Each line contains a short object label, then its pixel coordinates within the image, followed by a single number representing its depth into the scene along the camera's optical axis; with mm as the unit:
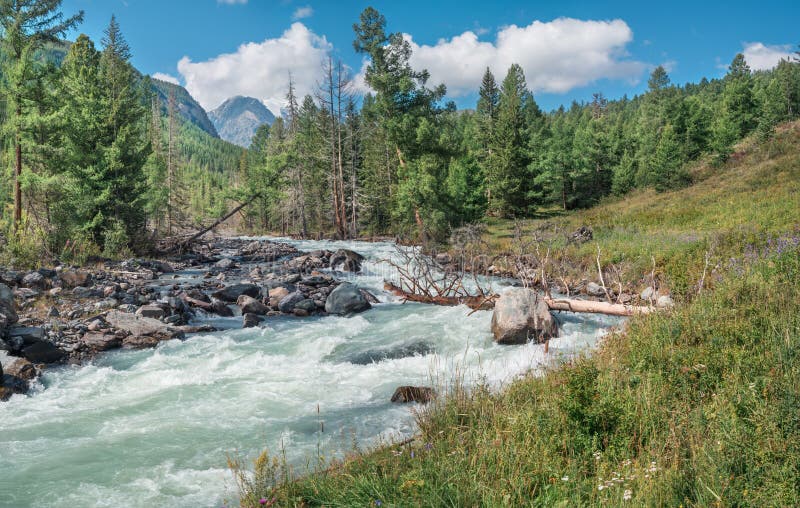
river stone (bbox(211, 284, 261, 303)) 16858
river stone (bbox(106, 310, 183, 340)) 12031
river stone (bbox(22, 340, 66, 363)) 9859
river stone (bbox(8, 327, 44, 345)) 10219
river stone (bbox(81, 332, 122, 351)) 11023
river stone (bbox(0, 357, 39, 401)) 8266
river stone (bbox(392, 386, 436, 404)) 7585
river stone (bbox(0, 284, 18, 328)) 11056
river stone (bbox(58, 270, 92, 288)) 15992
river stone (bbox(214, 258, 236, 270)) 25766
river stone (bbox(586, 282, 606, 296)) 17047
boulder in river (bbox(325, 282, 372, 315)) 15906
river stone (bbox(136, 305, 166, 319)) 12973
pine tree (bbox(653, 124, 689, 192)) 45031
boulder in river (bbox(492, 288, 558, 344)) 10789
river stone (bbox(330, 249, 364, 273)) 24891
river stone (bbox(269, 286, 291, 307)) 16500
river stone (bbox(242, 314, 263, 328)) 13852
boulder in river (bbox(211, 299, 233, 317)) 15188
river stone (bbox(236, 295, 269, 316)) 15401
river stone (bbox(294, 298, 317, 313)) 15820
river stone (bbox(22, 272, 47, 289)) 14947
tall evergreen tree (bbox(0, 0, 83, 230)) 19938
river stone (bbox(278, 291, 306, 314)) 15914
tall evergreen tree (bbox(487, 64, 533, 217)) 45969
